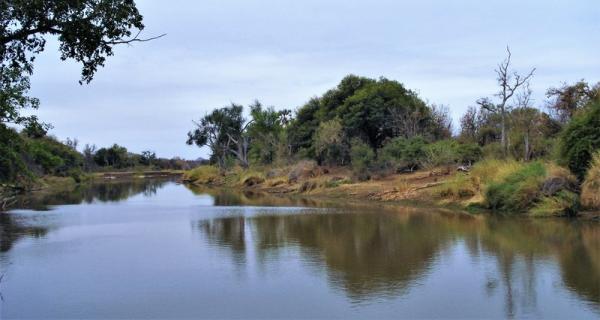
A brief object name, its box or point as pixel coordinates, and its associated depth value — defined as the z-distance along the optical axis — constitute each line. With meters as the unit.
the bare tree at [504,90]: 32.22
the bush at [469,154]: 33.88
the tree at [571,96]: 35.94
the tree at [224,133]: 69.88
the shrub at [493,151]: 32.04
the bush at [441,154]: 33.59
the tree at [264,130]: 62.47
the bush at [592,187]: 20.11
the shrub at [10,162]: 12.12
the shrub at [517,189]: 22.56
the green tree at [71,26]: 8.70
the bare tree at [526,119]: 34.85
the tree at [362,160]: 38.22
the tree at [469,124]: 49.09
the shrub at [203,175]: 68.94
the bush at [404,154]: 36.69
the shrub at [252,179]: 52.54
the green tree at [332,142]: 46.28
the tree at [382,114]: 45.53
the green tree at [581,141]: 21.47
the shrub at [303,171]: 44.19
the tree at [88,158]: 104.00
